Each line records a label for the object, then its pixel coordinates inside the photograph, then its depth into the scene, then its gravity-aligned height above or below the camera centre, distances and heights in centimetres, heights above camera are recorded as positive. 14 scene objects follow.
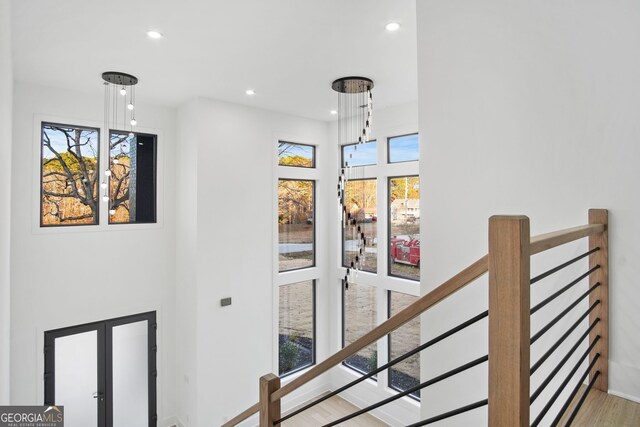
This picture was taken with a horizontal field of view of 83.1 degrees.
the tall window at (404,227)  525 -20
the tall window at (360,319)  583 -175
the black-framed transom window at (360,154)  579 +100
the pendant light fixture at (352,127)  423 +140
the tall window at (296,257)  582 -72
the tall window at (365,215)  571 -2
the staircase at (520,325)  84 -35
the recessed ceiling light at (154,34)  295 +149
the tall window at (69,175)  435 +50
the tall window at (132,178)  485 +50
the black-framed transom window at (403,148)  518 +97
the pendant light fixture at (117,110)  429 +138
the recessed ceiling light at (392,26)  284 +149
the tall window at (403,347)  521 -199
